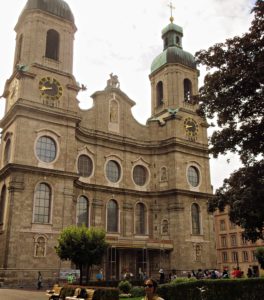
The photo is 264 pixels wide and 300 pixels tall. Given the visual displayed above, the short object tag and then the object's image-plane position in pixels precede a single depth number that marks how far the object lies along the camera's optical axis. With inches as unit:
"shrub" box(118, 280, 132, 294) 940.0
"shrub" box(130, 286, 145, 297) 918.4
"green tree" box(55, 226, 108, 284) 1020.5
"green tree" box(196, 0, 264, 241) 650.2
